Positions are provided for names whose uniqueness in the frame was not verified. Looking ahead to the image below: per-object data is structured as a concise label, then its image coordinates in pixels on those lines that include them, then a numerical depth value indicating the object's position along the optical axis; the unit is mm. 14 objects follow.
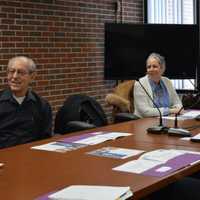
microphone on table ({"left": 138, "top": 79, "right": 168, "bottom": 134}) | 3281
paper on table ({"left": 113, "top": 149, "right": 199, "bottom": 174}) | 2279
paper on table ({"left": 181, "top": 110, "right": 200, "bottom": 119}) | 4045
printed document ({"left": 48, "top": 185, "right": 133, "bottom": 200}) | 1806
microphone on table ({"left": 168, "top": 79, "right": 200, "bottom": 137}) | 3141
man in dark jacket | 3545
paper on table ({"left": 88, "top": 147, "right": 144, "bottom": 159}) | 2570
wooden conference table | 1979
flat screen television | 5801
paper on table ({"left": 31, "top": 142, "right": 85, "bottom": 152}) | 2752
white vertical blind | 6469
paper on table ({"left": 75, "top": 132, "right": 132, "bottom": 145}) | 2947
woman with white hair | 4449
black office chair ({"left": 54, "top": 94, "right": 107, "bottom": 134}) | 3939
